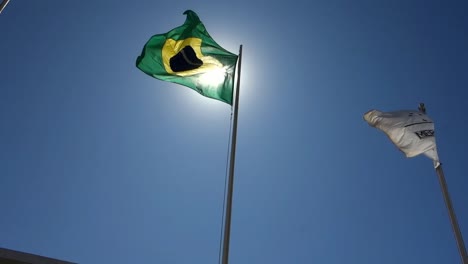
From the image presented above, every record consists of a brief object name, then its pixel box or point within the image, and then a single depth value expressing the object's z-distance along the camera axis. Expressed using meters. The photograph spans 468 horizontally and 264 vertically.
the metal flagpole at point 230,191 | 7.44
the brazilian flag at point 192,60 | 10.70
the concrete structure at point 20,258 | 10.41
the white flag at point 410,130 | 10.86
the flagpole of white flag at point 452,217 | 8.55
